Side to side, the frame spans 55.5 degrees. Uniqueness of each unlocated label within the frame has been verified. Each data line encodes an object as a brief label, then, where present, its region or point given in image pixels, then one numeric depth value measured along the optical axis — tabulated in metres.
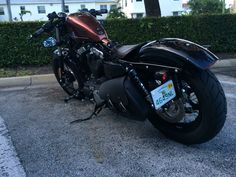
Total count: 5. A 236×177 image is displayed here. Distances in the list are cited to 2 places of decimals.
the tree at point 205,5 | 26.20
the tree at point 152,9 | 6.03
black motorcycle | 2.07
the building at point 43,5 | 32.33
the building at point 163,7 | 27.22
